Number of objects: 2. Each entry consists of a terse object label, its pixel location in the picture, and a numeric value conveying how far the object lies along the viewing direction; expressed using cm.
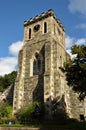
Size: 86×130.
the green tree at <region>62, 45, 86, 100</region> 1216
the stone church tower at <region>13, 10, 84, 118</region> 1753
